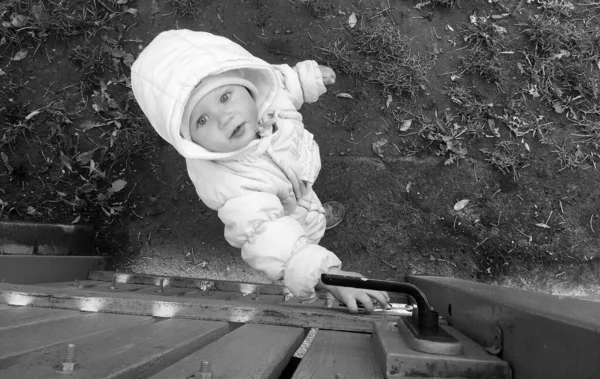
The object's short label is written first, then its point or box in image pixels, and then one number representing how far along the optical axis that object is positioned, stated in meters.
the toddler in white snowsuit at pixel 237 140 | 1.86
